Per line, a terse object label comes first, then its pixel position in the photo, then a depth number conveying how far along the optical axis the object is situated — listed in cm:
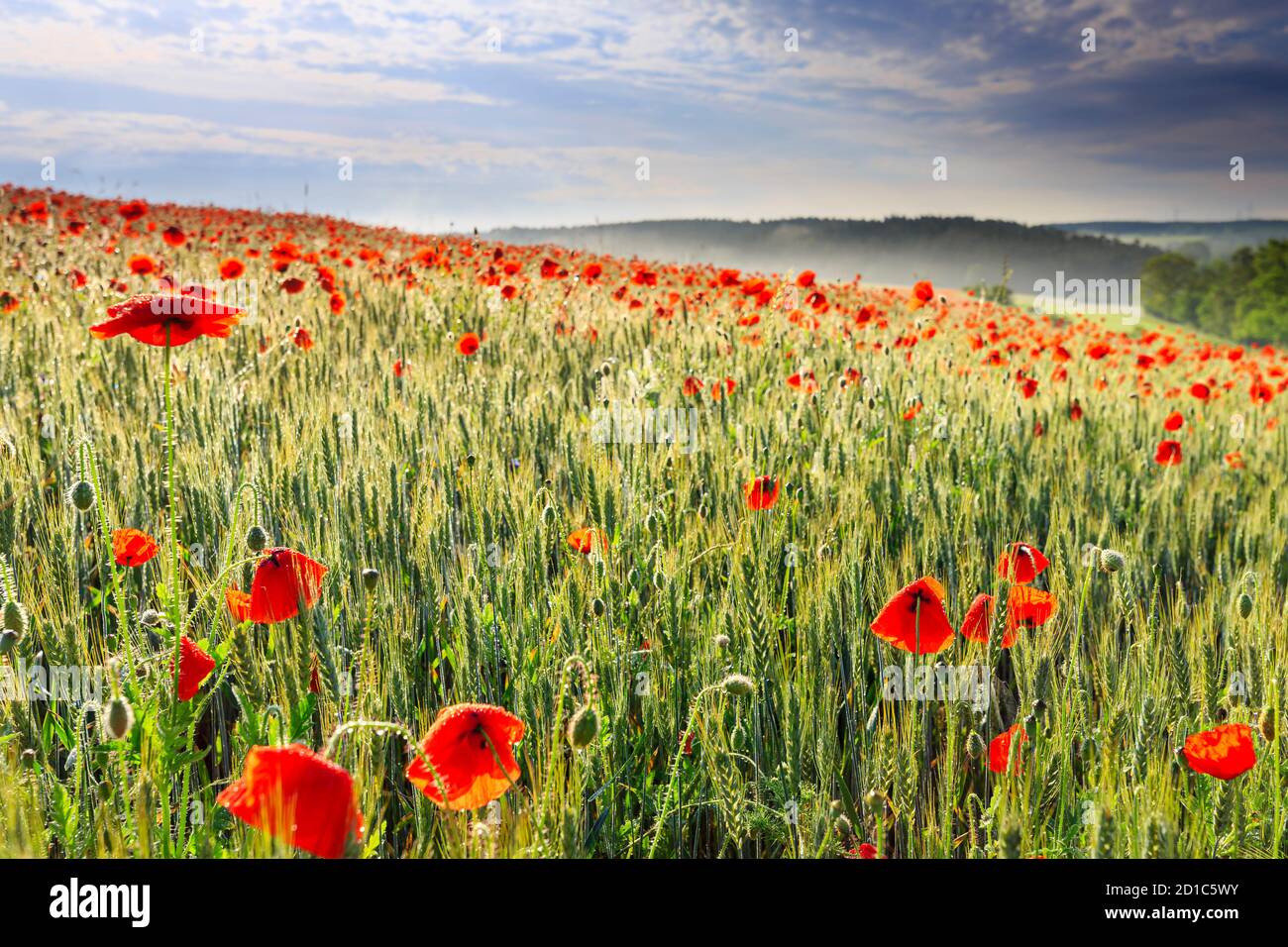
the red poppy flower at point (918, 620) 142
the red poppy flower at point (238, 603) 140
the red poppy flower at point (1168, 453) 321
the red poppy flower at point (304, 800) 86
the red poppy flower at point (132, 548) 164
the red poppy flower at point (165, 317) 137
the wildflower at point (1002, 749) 140
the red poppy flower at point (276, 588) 130
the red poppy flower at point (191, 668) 124
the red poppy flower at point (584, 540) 189
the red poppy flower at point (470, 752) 104
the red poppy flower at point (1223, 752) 120
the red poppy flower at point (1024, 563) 163
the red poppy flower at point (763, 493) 211
